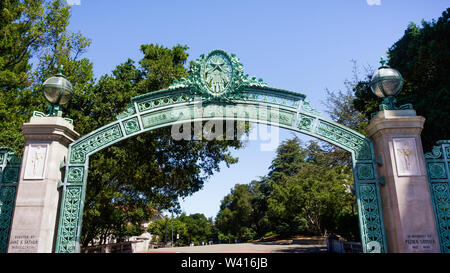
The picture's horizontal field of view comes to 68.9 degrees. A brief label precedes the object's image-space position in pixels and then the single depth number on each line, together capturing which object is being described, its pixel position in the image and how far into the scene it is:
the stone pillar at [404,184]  5.23
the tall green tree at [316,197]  20.17
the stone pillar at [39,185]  5.41
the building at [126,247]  14.48
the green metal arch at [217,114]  6.06
